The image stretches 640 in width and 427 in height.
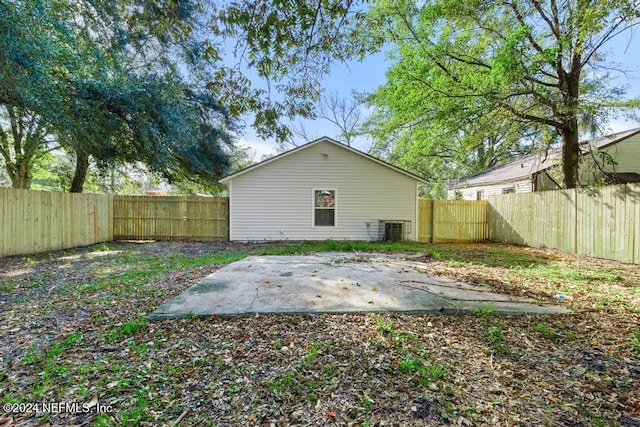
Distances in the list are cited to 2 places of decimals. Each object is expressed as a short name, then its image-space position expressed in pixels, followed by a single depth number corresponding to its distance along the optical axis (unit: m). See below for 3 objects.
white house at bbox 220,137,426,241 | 10.73
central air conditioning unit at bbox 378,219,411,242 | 10.70
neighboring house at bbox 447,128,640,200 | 10.87
